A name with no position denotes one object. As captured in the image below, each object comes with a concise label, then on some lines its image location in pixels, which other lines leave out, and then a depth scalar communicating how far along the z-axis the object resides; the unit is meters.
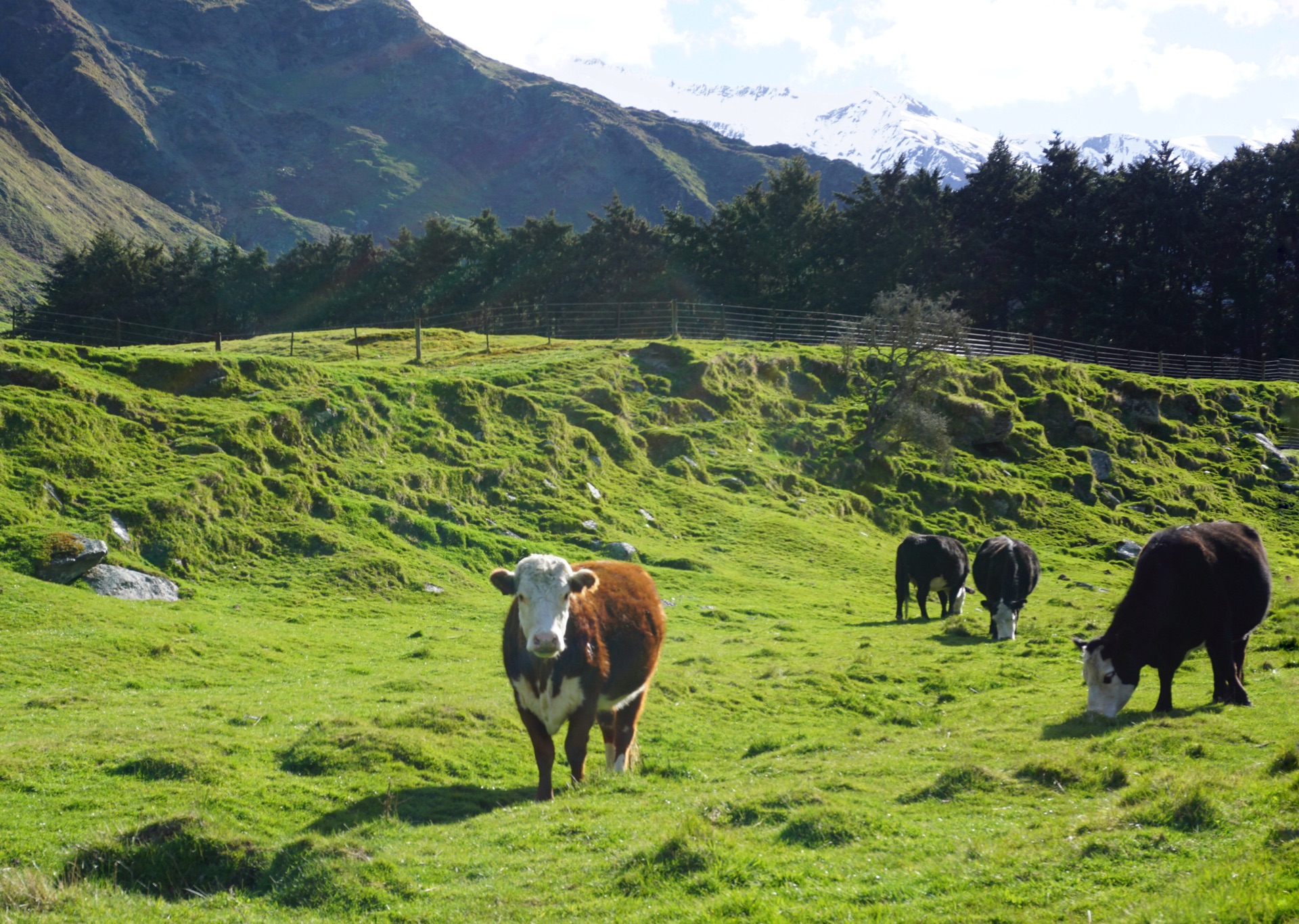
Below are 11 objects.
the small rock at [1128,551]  40.06
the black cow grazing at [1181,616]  13.74
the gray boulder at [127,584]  22.36
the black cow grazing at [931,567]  27.42
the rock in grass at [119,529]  23.86
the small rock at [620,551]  30.97
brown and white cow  11.04
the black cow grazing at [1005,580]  22.73
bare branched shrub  44.38
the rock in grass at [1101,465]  48.34
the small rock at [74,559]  21.86
